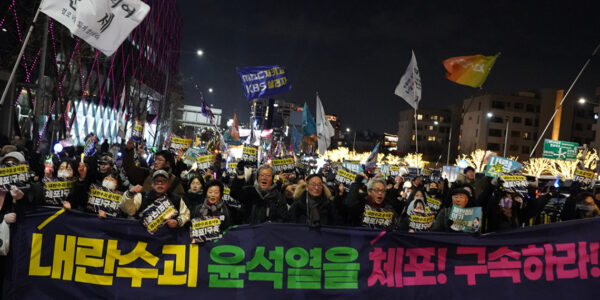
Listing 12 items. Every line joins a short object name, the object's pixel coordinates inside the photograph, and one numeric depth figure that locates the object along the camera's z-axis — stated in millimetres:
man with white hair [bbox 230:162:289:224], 6145
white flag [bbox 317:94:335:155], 15086
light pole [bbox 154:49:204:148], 24584
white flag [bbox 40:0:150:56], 6645
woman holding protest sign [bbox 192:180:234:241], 5516
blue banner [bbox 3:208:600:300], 5148
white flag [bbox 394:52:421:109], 13742
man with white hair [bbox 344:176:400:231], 5770
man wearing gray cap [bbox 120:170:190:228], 5164
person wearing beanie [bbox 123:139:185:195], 6547
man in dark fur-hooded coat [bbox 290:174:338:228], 5891
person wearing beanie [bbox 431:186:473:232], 5961
